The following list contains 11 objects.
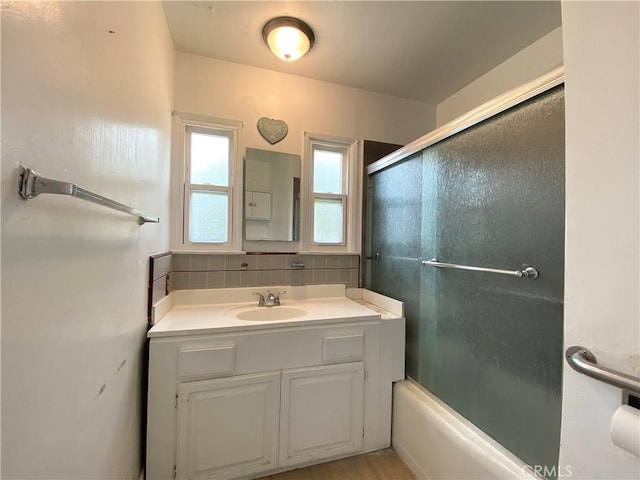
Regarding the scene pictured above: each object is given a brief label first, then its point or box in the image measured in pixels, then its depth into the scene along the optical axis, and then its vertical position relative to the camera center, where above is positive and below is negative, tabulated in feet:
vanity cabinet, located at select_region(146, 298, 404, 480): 4.36 -2.76
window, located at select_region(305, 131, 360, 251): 7.30 +1.31
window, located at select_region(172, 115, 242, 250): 6.32 +1.27
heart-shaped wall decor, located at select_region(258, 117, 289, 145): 6.71 +2.76
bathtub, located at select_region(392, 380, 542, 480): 3.75 -3.14
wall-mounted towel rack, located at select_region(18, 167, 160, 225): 1.67 +0.32
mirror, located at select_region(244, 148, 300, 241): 6.61 +1.11
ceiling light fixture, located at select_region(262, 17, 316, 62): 5.19 +4.02
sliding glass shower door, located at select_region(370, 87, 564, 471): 3.36 -0.53
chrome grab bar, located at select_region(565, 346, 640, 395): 1.52 -0.75
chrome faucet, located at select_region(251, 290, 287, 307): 6.40 -1.41
